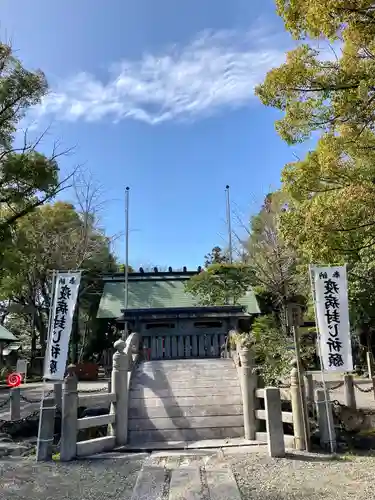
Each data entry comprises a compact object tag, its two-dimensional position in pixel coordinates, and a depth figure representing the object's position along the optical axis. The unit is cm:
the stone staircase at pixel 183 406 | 789
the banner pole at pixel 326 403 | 695
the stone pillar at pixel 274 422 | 648
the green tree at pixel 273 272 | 2111
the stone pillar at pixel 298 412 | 690
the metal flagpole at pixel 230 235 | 2802
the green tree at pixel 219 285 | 1989
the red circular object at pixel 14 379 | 1241
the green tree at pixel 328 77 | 579
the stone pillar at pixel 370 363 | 1867
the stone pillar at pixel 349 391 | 988
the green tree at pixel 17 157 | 1158
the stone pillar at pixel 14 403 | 1070
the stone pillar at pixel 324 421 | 701
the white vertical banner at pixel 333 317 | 700
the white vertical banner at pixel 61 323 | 760
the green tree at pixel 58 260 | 2420
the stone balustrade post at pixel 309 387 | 891
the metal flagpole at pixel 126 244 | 2222
